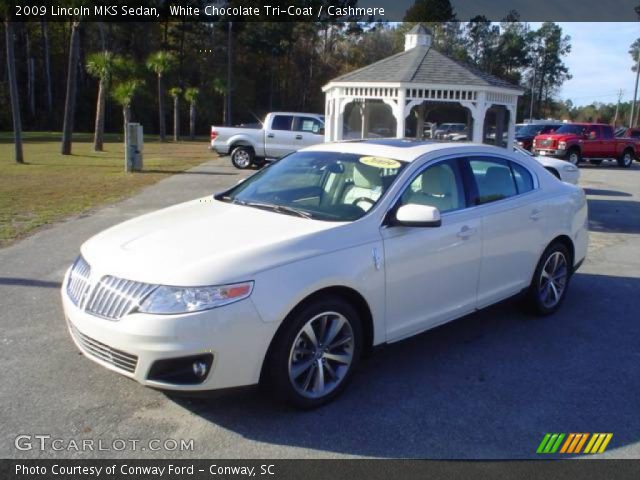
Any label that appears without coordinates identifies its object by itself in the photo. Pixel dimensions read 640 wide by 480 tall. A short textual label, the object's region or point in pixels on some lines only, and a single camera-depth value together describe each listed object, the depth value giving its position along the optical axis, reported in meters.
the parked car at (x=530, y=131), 30.25
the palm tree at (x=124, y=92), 26.07
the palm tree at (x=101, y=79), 28.64
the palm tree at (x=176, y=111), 46.56
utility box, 19.08
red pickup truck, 25.80
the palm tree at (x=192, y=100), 50.68
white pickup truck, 21.05
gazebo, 11.83
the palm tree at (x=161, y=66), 43.79
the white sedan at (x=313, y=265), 3.40
